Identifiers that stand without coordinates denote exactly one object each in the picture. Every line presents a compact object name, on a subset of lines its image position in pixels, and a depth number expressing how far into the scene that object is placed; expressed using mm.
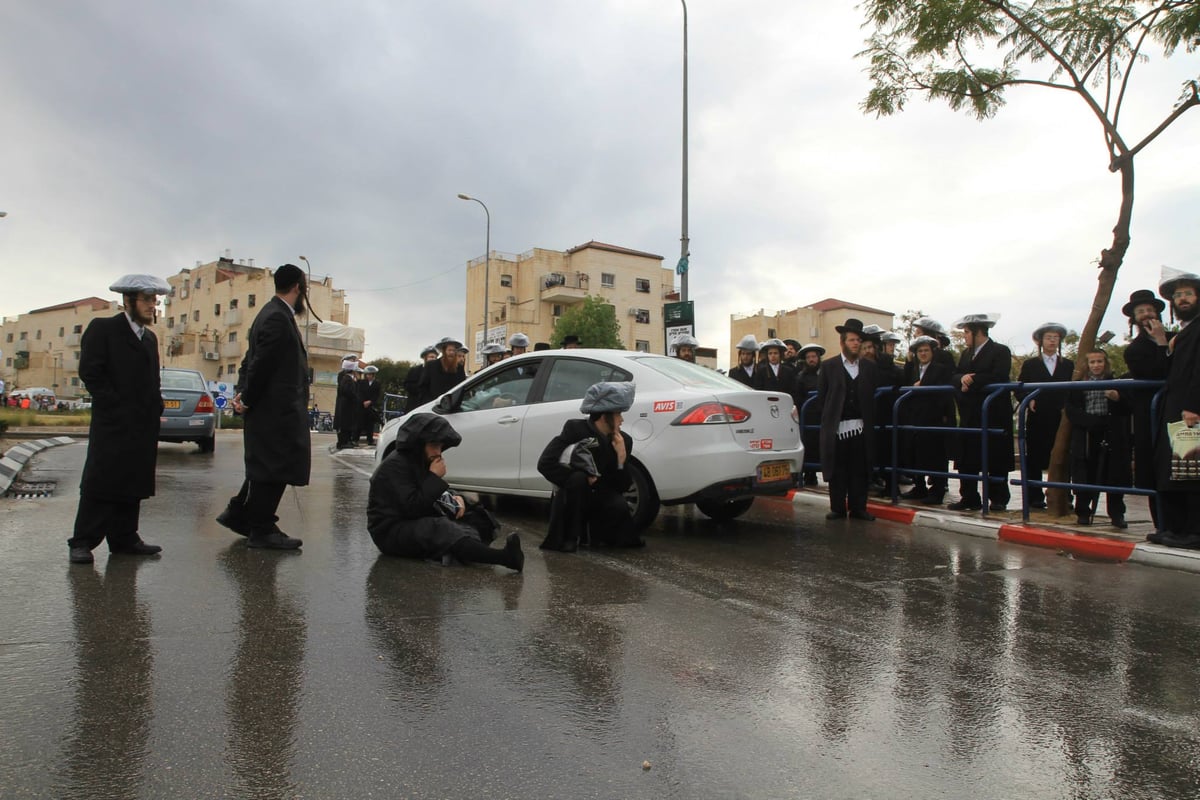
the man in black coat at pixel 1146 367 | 7074
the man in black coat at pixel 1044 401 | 8781
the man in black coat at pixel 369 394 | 17453
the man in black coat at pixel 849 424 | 8312
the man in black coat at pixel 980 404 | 8367
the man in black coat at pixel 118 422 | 5398
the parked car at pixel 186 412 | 14797
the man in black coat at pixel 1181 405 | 6266
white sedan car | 6695
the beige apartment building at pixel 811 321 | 75625
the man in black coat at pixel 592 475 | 6164
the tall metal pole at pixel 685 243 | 17141
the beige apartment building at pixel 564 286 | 69625
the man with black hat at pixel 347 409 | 17172
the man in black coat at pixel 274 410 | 5926
